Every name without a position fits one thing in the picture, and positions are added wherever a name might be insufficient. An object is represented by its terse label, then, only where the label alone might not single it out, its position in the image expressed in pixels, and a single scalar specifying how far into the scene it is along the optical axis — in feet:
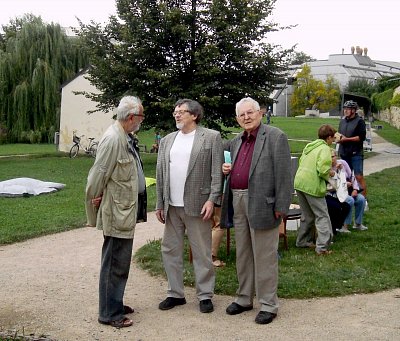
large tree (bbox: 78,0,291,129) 63.98
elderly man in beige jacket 17.38
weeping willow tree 106.42
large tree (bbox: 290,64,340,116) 215.51
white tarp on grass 47.44
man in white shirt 18.70
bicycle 95.25
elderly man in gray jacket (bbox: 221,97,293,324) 17.81
